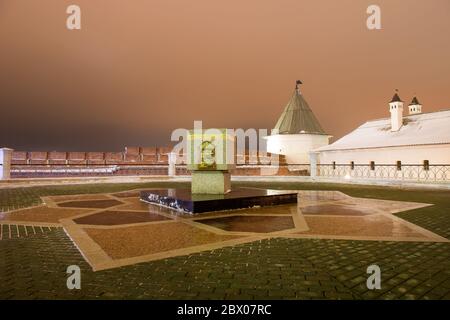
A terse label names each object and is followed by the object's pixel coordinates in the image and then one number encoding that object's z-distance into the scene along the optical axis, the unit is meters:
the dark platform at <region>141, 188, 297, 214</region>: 8.00
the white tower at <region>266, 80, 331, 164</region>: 43.34
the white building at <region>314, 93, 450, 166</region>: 24.75
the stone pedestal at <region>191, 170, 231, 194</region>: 9.41
